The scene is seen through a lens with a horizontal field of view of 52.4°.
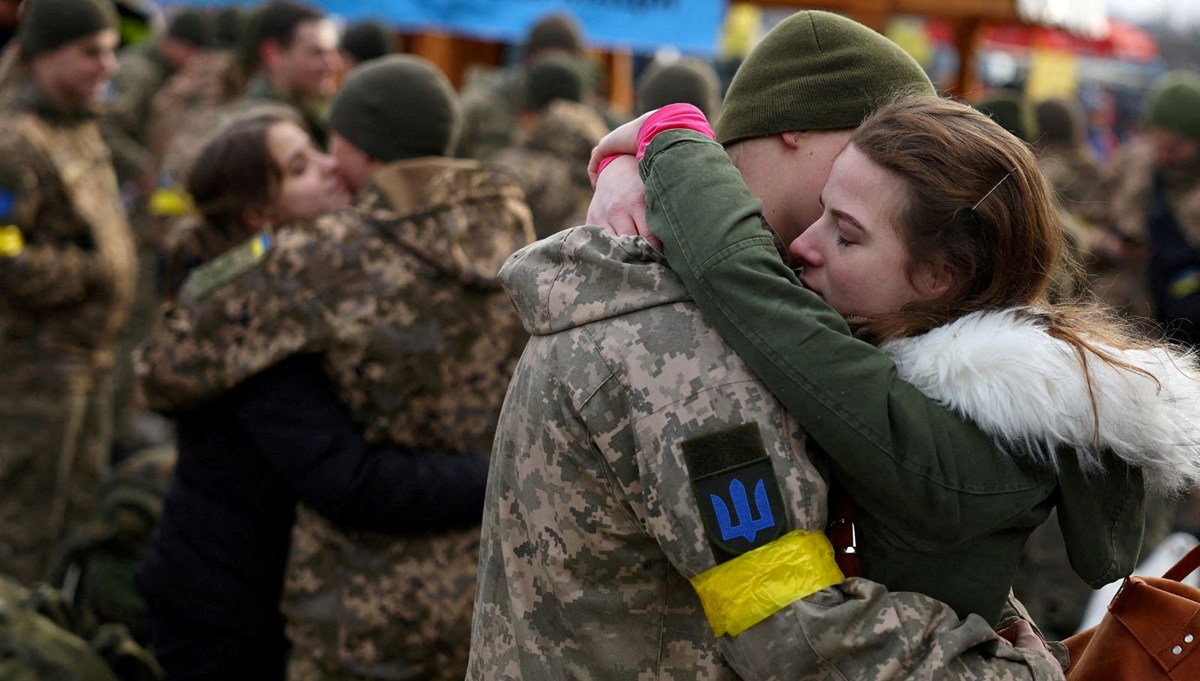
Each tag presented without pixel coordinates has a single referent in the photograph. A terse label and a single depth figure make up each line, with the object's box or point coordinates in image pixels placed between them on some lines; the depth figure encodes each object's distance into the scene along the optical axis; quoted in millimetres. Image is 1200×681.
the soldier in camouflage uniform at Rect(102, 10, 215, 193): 8062
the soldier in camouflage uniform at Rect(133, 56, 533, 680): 2691
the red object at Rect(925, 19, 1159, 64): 20828
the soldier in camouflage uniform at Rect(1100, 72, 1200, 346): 5715
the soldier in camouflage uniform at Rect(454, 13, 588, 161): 8672
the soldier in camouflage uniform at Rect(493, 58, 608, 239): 7020
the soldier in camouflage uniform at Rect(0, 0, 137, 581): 4945
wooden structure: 8453
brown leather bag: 1583
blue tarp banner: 8273
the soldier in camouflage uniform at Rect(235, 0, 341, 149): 5914
